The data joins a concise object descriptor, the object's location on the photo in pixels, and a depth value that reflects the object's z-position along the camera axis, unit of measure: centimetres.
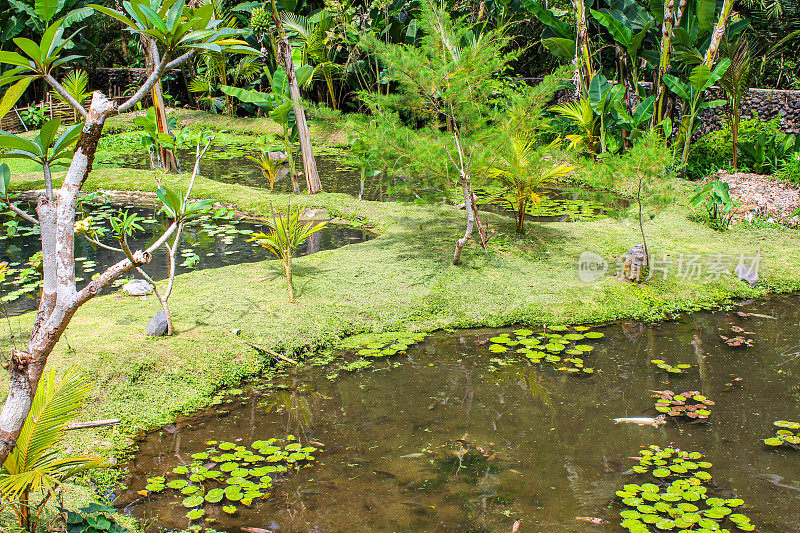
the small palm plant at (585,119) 895
